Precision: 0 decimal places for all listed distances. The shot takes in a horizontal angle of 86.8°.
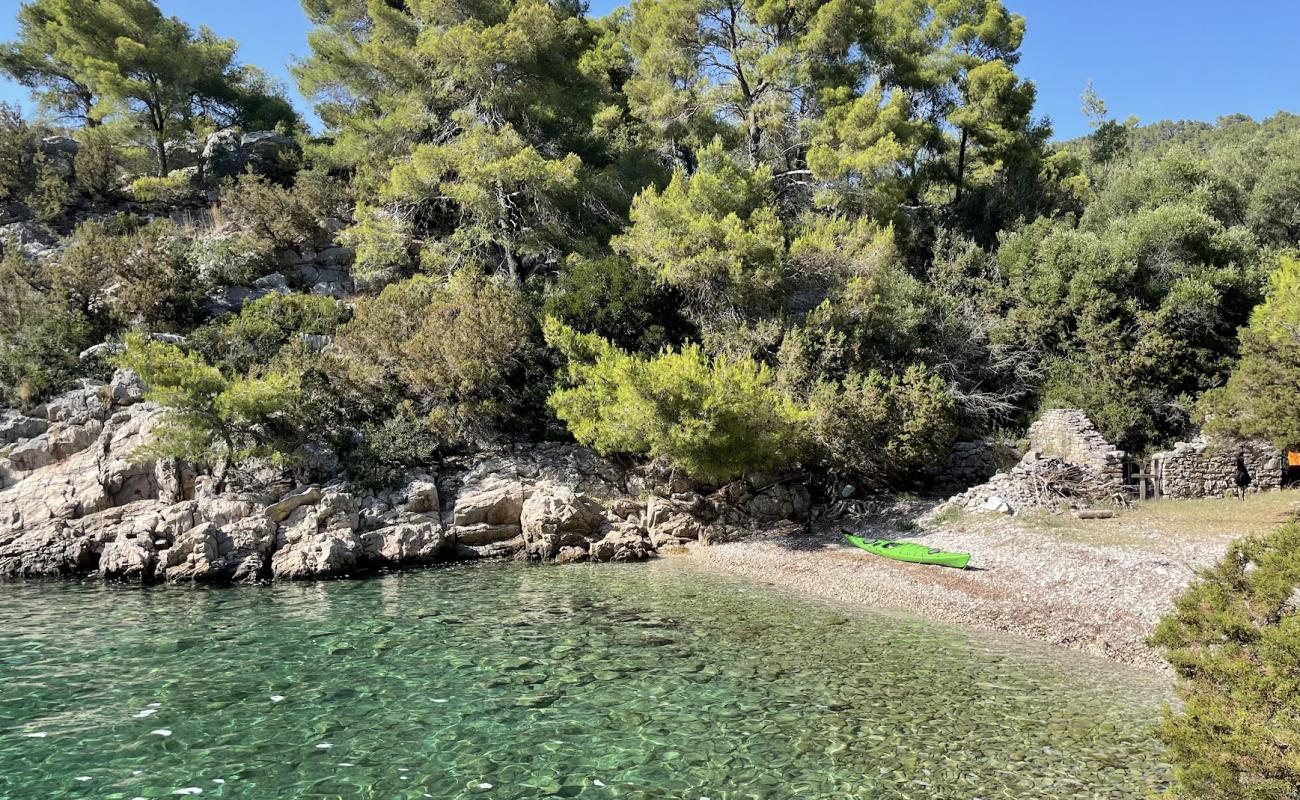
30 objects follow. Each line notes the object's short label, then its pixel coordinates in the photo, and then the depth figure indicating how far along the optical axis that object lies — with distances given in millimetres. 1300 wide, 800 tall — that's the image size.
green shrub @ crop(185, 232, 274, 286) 27766
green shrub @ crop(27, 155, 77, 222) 30422
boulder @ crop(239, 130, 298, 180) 34125
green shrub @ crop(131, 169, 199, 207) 31969
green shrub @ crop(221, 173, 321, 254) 29656
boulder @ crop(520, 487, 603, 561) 19109
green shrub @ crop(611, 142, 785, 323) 22891
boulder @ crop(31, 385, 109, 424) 20188
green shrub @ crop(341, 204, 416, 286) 27906
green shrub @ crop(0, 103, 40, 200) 31344
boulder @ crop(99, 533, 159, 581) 16141
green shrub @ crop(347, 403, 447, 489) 19812
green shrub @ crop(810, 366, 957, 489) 20469
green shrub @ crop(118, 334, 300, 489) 18031
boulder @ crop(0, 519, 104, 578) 16516
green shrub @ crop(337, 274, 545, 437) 21984
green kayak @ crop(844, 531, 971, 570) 15047
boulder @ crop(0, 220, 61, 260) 28281
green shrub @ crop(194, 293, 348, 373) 23297
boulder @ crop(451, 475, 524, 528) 19547
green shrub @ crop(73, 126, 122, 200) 32094
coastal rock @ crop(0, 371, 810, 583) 16750
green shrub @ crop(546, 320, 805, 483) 18234
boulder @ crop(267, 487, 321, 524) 18109
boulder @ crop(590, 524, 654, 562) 18828
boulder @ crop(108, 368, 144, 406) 20562
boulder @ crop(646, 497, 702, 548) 20125
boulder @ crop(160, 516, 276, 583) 16156
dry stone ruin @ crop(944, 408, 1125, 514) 19031
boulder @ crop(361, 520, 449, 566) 17922
